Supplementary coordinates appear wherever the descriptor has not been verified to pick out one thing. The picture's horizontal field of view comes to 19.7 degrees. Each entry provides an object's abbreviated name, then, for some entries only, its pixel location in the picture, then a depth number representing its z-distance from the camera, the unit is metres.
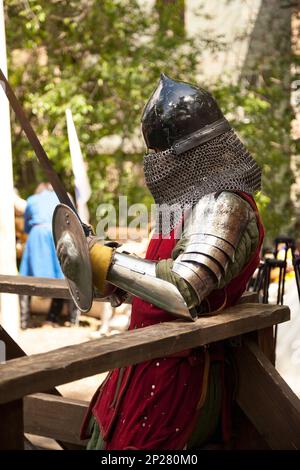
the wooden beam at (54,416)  3.23
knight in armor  2.43
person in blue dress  8.27
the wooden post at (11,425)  1.91
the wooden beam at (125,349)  1.88
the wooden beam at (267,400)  2.59
